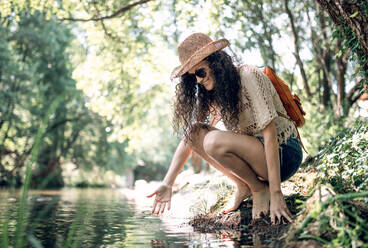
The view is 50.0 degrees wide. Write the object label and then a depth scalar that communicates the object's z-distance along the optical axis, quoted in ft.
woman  8.96
